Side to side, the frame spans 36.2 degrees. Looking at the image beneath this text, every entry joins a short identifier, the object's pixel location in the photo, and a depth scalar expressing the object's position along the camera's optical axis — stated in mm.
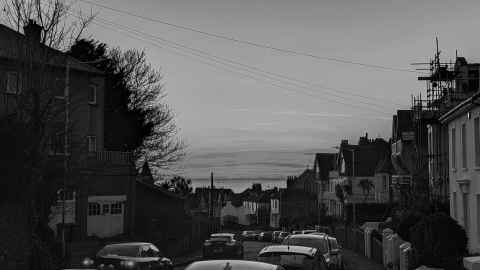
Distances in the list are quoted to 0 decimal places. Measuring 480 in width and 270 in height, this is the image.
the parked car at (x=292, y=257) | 17641
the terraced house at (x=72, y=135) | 20984
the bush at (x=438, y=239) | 22188
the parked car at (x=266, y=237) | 75612
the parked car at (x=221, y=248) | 35719
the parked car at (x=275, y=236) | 68281
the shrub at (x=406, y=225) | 30703
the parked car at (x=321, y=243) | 24312
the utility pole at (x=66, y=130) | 22750
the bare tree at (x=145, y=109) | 59281
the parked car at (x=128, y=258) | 20267
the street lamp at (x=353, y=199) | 66188
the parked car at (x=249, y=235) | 85375
